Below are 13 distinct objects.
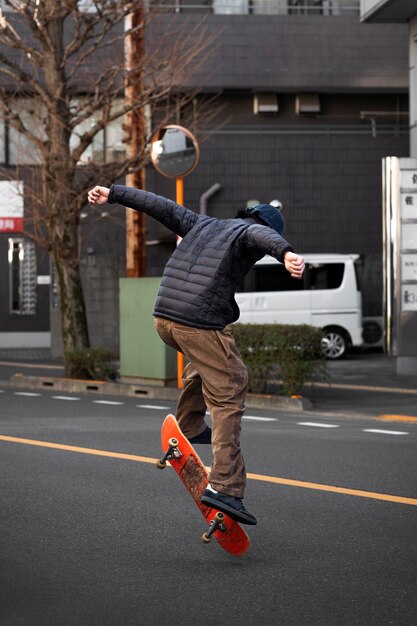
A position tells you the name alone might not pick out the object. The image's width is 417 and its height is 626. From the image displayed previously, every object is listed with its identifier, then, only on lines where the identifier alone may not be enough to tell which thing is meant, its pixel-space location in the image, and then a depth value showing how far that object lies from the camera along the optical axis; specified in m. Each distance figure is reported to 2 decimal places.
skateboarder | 5.69
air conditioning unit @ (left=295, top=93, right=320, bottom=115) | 27.11
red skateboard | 5.83
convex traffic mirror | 14.98
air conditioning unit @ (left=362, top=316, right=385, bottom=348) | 23.88
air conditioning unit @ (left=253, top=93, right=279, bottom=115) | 27.19
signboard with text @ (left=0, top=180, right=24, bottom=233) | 27.05
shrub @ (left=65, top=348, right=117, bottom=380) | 16.81
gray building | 26.11
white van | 22.62
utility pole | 17.28
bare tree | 16.69
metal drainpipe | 25.70
